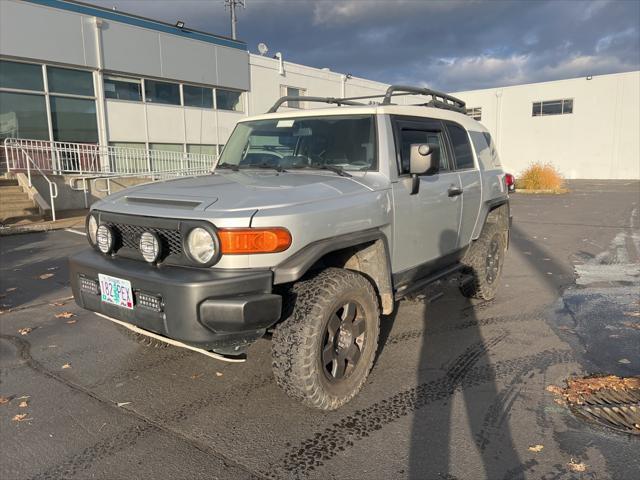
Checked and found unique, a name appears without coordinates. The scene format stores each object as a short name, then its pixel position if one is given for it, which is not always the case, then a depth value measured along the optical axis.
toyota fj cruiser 2.63
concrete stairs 11.50
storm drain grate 2.98
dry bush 21.75
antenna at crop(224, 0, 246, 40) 37.56
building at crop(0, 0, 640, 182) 13.66
